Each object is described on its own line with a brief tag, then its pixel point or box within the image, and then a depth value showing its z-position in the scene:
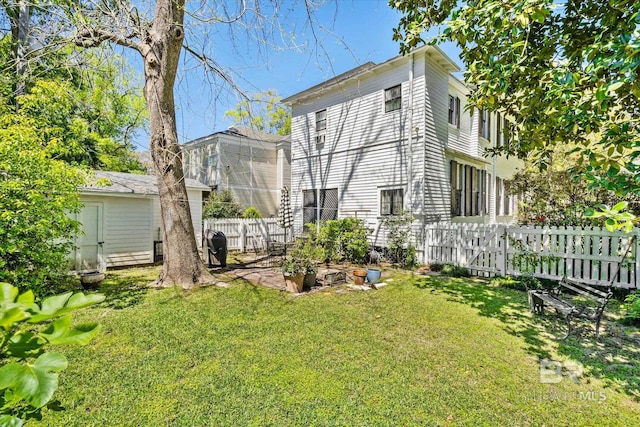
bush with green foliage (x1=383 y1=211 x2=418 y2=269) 9.49
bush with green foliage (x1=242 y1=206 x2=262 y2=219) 16.73
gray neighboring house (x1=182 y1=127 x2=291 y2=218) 18.16
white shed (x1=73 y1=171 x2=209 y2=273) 8.70
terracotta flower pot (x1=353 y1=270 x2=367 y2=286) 7.17
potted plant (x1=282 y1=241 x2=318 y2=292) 6.55
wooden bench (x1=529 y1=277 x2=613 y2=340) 4.09
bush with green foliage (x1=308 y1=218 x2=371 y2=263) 10.01
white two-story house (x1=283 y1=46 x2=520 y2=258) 10.28
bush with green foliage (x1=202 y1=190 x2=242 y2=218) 15.55
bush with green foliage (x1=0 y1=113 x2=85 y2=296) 4.80
